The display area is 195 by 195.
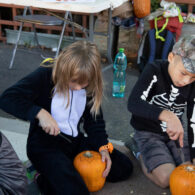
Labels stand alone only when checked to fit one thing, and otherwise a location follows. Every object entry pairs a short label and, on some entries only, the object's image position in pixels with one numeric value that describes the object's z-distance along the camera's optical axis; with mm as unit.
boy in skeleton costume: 2096
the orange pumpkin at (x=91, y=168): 2066
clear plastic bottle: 4086
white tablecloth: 3531
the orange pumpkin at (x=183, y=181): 1952
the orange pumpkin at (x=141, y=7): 4875
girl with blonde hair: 1925
